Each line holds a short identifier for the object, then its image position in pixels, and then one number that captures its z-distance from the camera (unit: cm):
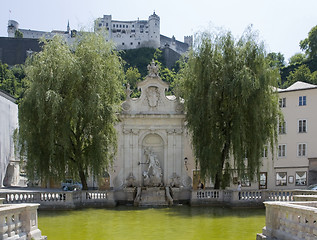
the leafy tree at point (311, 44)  6550
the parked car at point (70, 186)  3040
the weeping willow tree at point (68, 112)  2025
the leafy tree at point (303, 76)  5647
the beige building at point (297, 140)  3206
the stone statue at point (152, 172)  2402
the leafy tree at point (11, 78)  7580
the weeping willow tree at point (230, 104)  2095
